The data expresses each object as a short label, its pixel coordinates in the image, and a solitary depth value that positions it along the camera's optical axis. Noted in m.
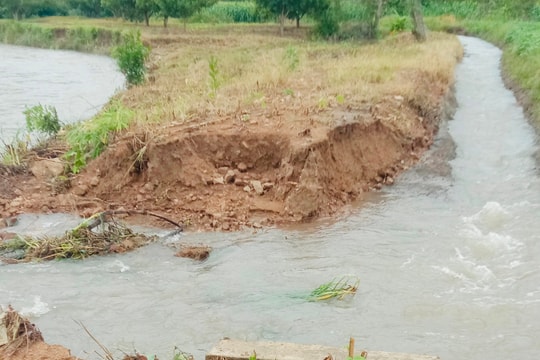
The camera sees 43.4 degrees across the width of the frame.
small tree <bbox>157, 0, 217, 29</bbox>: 43.25
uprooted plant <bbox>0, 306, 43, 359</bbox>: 5.69
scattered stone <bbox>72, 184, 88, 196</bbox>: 11.18
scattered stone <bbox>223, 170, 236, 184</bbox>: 11.02
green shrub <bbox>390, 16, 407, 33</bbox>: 38.47
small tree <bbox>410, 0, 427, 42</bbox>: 31.18
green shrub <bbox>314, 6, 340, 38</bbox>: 37.12
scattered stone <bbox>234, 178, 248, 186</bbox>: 10.98
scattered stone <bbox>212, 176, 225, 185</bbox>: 10.94
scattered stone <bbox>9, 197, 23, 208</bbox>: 10.90
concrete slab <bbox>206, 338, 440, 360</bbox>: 5.26
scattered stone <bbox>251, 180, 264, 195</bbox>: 10.83
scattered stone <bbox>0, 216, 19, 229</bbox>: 10.28
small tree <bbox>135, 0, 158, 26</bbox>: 45.75
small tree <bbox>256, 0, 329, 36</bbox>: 37.81
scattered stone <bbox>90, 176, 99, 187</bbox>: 11.27
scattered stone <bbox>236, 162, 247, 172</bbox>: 11.29
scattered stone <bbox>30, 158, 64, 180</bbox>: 11.86
